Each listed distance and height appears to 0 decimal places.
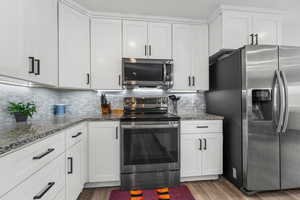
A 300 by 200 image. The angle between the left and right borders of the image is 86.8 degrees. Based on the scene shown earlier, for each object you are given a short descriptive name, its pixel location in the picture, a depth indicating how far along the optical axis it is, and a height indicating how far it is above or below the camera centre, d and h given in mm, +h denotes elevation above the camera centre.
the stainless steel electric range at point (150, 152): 2133 -698
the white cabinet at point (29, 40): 1083 +504
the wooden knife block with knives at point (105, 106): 2602 -90
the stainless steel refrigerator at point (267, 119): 1936 -221
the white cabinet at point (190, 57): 2645 +744
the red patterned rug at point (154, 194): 1945 -1195
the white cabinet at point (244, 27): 2354 +1115
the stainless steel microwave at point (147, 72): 2449 +441
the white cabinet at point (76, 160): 1577 -667
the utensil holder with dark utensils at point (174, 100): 2768 +10
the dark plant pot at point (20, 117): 1522 -160
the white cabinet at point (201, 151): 2283 -729
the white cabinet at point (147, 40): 2514 +980
